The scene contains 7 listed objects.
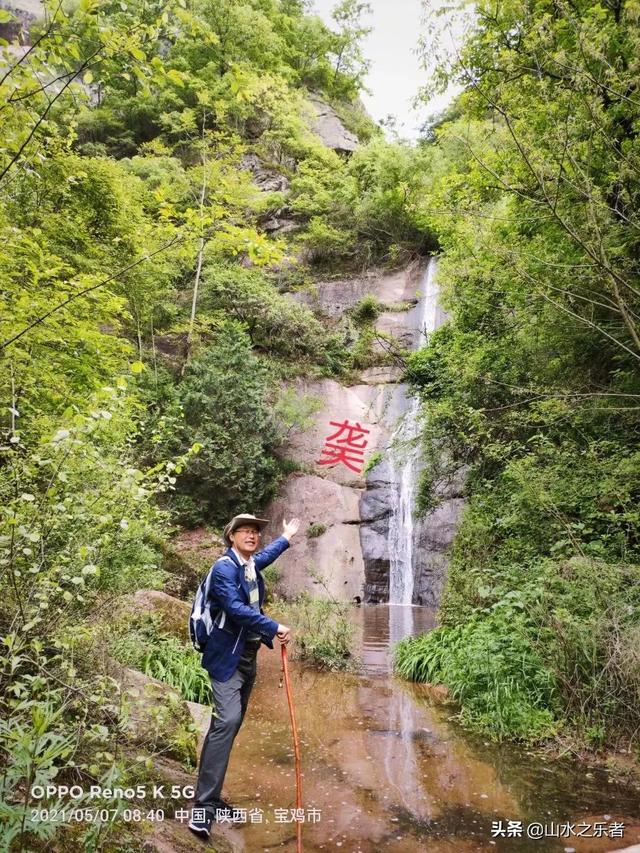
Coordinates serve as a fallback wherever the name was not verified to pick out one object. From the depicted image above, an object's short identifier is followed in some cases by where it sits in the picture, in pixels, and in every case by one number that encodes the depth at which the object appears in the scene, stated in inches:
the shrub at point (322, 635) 288.5
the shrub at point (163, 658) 211.4
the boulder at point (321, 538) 565.6
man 121.5
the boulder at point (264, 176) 890.7
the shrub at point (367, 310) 782.5
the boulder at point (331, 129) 993.2
